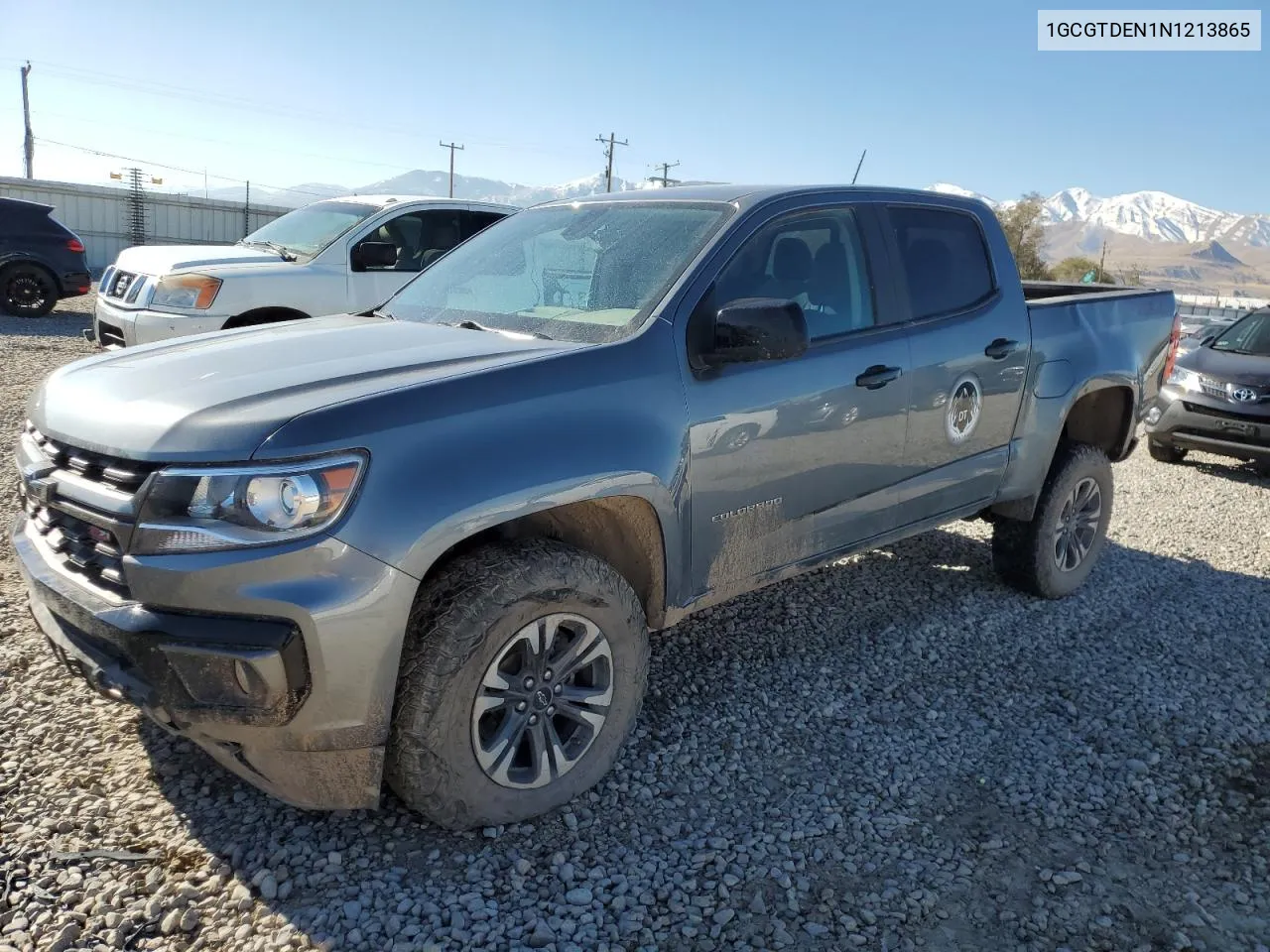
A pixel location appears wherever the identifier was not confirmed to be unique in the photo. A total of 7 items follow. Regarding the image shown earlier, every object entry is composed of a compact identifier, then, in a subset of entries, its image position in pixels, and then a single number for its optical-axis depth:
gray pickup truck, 2.28
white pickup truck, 7.37
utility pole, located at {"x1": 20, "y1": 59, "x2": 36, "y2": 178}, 48.59
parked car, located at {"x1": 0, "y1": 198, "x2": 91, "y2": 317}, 13.32
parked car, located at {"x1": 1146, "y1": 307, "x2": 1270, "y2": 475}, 8.69
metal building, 27.98
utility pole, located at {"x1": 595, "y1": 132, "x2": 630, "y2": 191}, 72.12
